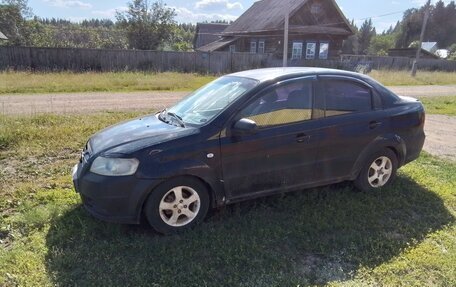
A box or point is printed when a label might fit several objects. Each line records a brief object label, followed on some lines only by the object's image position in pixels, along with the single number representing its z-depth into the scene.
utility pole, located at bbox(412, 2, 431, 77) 26.15
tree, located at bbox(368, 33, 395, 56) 82.75
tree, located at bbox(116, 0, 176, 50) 32.91
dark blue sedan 3.37
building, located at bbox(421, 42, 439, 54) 59.62
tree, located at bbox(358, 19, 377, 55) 81.03
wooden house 28.94
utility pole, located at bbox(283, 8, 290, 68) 16.25
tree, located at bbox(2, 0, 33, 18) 39.38
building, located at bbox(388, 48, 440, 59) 48.99
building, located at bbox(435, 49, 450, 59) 56.12
